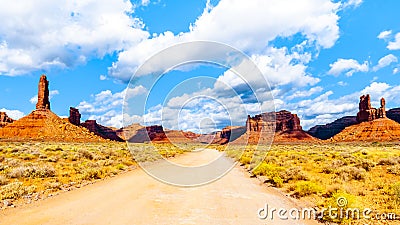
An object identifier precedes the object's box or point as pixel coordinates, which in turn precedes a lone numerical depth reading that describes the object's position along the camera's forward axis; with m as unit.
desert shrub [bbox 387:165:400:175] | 15.96
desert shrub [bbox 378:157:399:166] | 20.10
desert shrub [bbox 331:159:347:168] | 19.42
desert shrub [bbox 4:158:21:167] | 18.39
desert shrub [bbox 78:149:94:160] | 25.25
